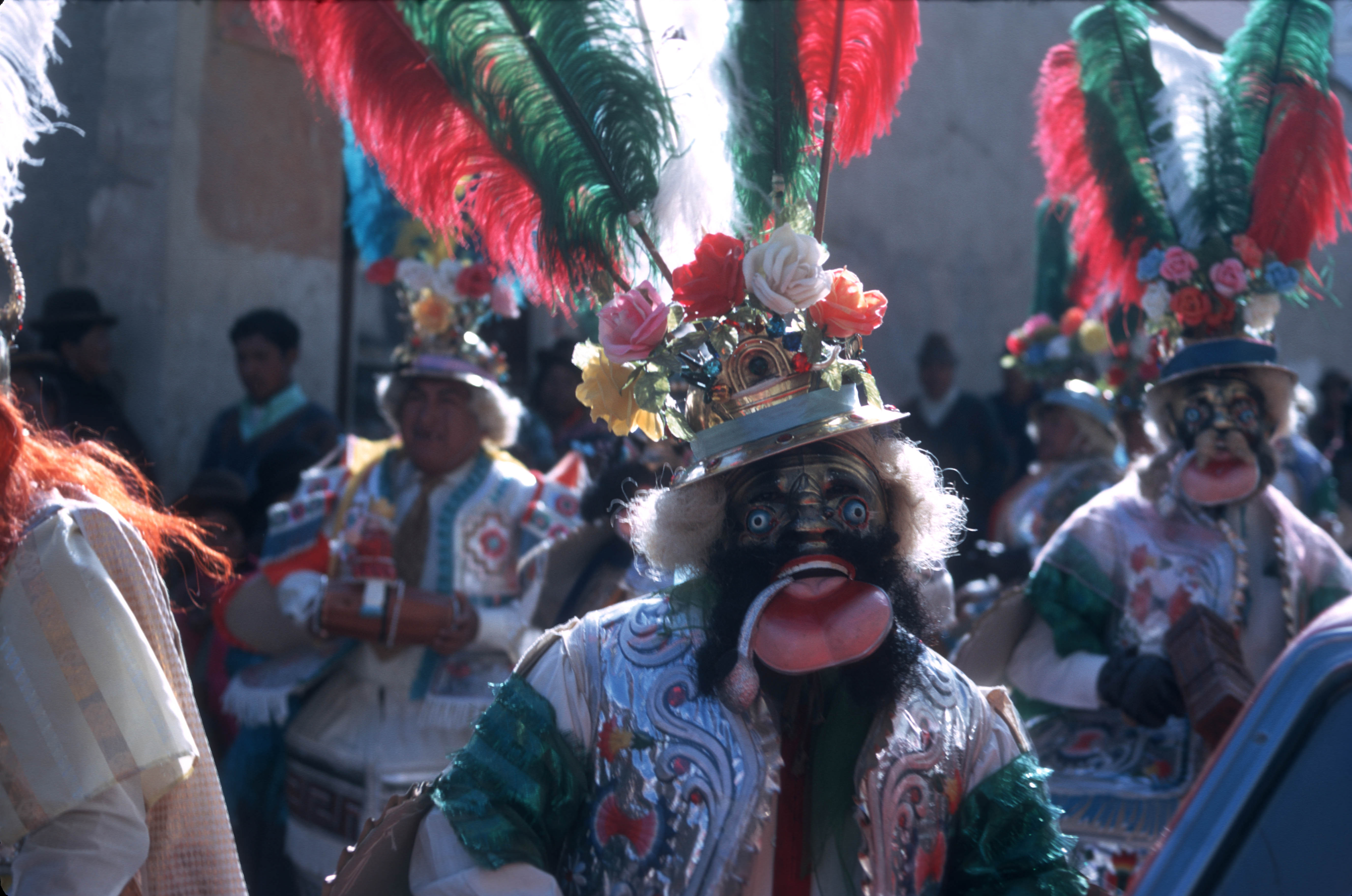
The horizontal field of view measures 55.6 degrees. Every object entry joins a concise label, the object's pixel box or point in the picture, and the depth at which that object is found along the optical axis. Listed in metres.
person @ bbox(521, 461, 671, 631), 4.34
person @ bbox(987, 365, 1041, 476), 8.72
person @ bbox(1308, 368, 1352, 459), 9.83
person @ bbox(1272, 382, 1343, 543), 5.76
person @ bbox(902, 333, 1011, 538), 8.10
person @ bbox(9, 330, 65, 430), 5.10
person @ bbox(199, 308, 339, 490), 6.04
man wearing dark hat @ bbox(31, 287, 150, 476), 5.71
